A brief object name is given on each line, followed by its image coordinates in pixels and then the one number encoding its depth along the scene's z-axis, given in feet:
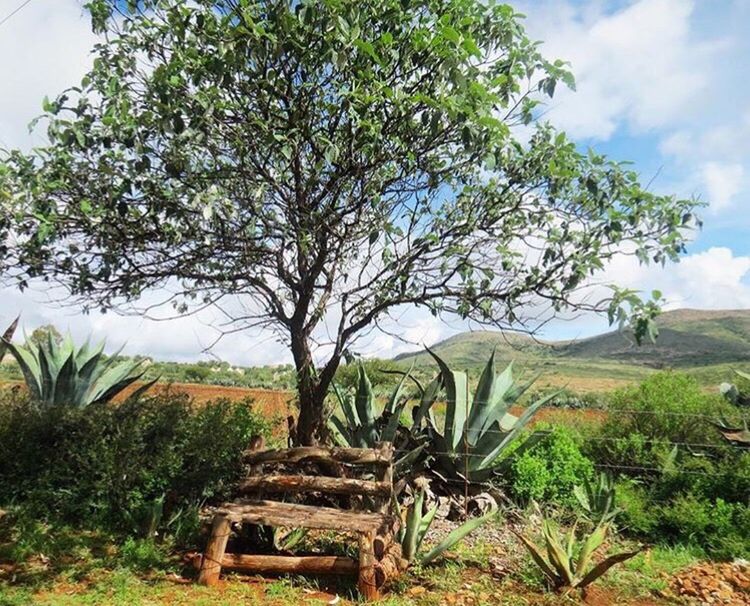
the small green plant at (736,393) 24.07
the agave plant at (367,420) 21.97
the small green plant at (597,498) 19.72
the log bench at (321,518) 14.49
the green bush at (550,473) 21.35
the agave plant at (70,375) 26.12
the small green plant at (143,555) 15.89
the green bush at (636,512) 19.79
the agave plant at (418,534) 15.64
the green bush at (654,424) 23.04
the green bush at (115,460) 19.04
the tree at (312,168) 12.99
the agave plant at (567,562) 14.39
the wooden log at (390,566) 14.33
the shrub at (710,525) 18.34
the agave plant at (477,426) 21.42
